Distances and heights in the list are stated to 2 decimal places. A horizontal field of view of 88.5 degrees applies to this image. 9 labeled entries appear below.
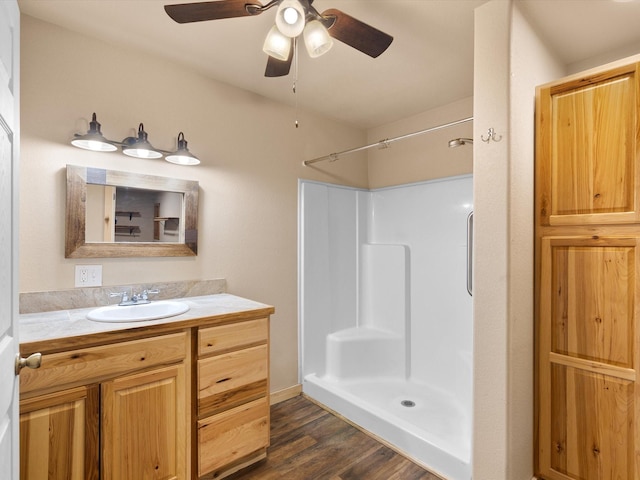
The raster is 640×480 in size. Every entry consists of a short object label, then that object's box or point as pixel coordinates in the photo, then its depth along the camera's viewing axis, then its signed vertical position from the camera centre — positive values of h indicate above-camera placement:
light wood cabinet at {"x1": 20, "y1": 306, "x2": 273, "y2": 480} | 1.25 -0.71
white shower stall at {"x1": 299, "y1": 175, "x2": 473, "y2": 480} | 2.55 -0.51
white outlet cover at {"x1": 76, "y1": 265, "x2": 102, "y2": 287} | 1.76 -0.18
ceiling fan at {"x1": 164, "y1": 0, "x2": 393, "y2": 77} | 1.27 +0.89
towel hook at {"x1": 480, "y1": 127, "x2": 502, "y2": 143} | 1.43 +0.47
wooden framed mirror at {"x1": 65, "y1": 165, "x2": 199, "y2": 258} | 1.76 +0.16
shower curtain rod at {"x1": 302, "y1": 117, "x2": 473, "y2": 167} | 2.08 +0.70
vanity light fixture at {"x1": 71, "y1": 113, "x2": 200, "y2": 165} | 1.71 +0.54
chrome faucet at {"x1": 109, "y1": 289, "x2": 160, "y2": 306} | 1.83 -0.31
